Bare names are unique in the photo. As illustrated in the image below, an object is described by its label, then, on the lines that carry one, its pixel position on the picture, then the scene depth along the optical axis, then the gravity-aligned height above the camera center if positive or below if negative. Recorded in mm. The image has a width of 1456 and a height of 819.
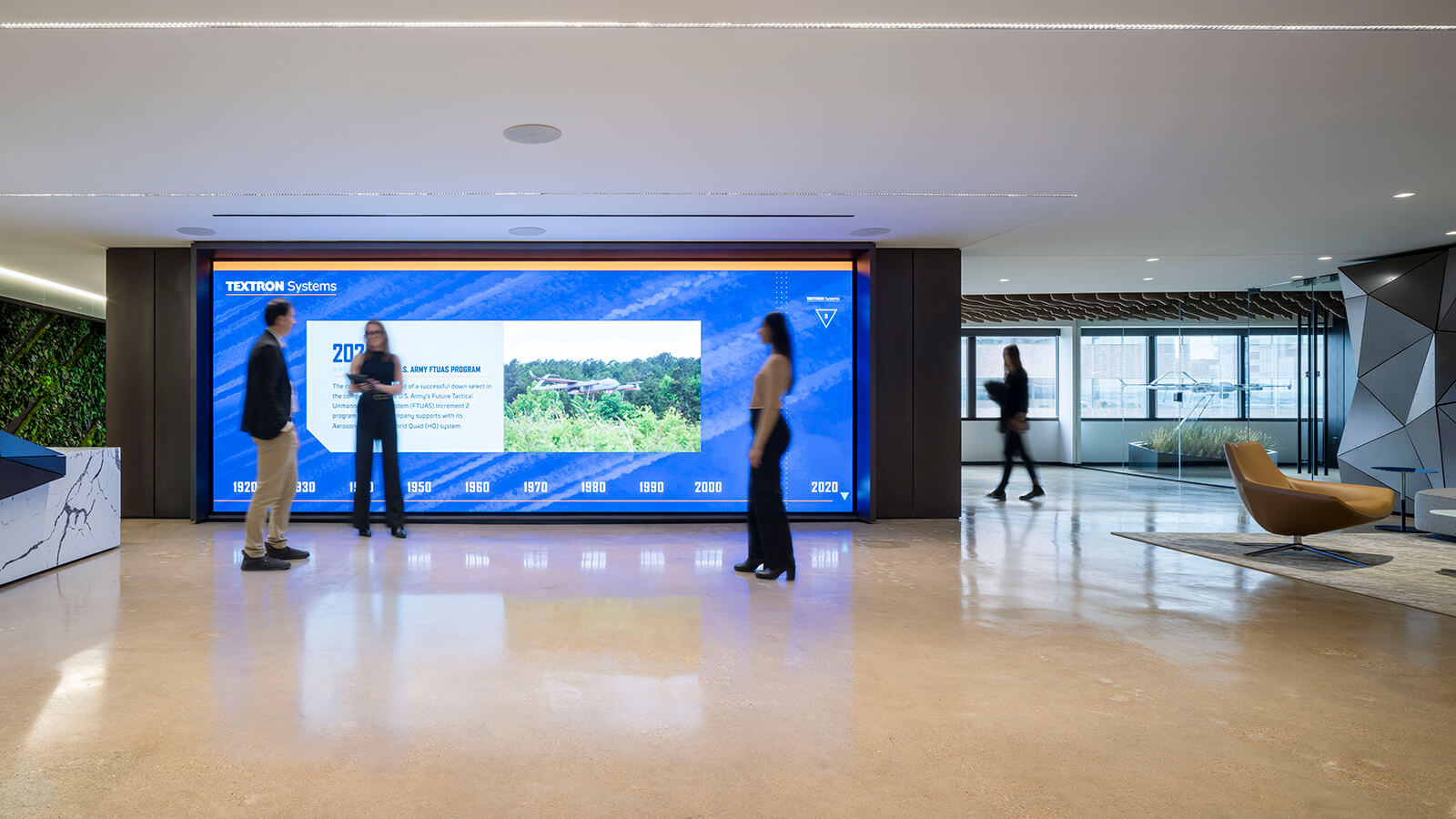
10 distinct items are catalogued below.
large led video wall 7164 +308
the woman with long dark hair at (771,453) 4441 -266
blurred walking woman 8812 +82
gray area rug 4461 -1051
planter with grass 10281 -559
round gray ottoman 6141 -889
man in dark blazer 4766 -130
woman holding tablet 6254 -108
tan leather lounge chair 5094 -643
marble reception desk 4445 -681
